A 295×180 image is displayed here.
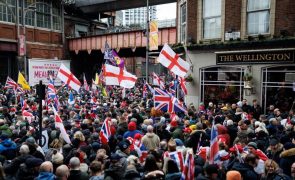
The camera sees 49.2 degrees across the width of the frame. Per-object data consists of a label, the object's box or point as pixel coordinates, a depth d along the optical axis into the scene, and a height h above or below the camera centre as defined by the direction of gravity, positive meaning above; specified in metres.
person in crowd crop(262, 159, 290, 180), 5.25 -1.74
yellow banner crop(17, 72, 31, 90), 17.09 -0.67
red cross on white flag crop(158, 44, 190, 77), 12.00 +0.27
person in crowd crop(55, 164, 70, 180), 5.24 -1.70
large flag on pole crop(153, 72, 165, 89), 18.74 -0.77
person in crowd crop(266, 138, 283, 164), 6.79 -1.72
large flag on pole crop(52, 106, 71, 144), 7.98 -1.52
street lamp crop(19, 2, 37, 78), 32.92 +5.90
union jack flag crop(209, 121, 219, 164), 6.22 -1.55
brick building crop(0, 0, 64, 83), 32.78 +4.06
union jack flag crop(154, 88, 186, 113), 10.54 -1.10
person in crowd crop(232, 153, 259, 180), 5.65 -1.77
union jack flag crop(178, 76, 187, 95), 14.22 -0.65
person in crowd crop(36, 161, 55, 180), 5.32 -1.72
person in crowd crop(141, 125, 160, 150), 8.12 -1.82
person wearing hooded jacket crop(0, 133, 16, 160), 7.46 -1.87
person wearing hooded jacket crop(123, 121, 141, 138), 9.01 -1.77
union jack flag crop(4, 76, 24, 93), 17.38 -0.84
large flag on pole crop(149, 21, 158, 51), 21.36 +2.22
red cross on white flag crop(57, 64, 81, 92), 13.62 -0.33
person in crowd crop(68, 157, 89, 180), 5.64 -1.81
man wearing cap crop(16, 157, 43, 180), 5.65 -1.78
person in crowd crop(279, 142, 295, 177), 6.23 -1.78
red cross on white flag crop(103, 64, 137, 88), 13.48 -0.37
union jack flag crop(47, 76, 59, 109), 13.69 -1.12
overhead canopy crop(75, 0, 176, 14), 33.87 +7.14
